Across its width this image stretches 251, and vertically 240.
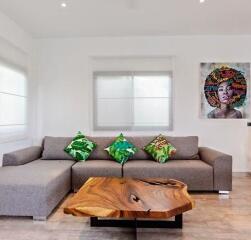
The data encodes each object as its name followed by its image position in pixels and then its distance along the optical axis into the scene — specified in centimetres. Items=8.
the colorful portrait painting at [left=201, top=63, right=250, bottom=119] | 386
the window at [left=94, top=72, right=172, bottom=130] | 397
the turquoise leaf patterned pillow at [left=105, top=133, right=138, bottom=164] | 304
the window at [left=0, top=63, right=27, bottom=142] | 306
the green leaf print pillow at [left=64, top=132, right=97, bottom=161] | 311
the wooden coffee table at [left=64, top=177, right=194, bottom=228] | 157
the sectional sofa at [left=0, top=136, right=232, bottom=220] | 208
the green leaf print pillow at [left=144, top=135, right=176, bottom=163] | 302
